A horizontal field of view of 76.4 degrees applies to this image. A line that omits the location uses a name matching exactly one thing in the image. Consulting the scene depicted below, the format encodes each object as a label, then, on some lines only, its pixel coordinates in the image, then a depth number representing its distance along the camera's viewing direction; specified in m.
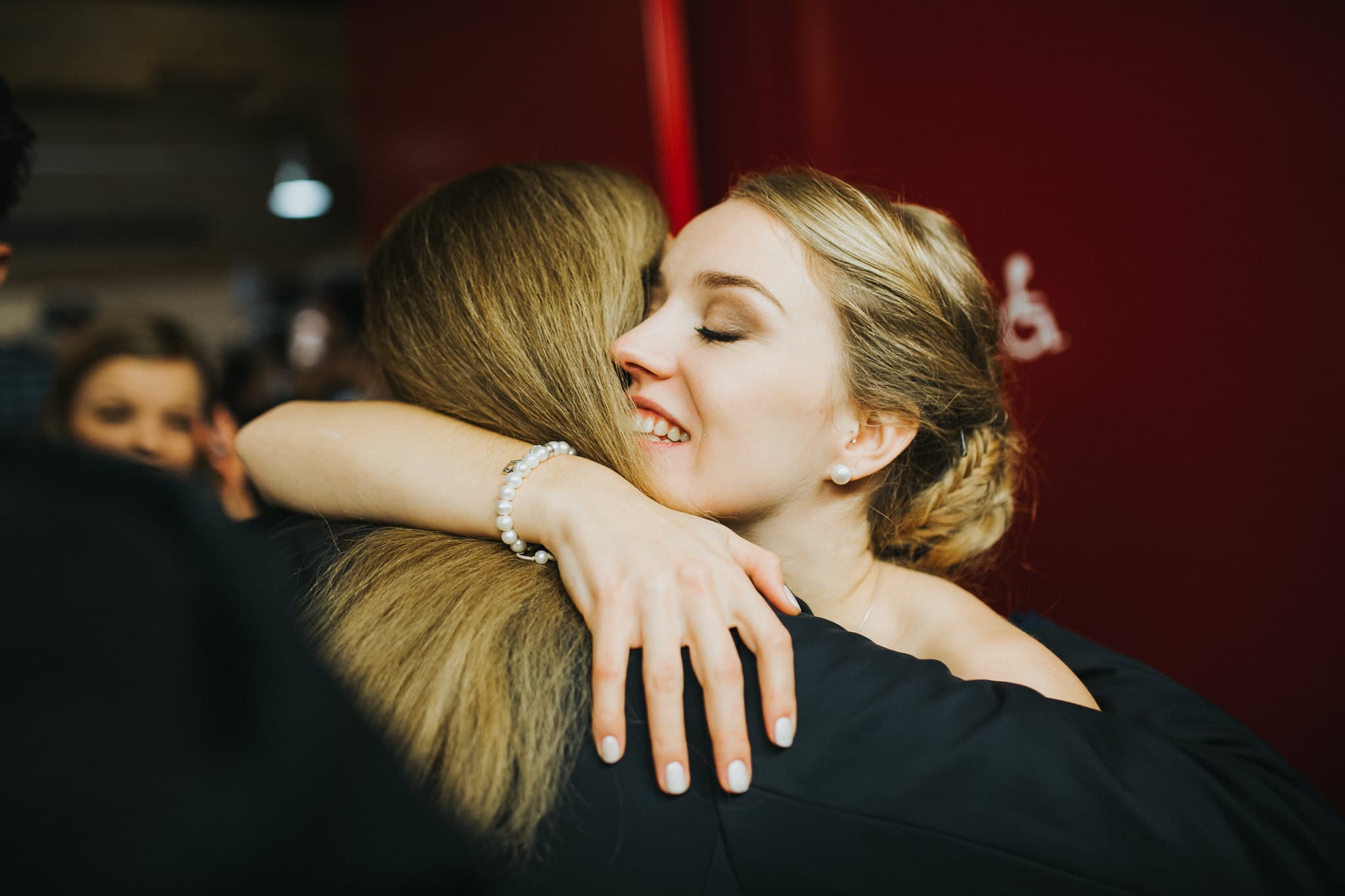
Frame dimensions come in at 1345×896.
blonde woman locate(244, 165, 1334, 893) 0.76
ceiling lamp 7.58
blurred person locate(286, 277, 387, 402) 3.49
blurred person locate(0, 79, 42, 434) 3.07
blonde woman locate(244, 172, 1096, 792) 1.12
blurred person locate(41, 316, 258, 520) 2.34
